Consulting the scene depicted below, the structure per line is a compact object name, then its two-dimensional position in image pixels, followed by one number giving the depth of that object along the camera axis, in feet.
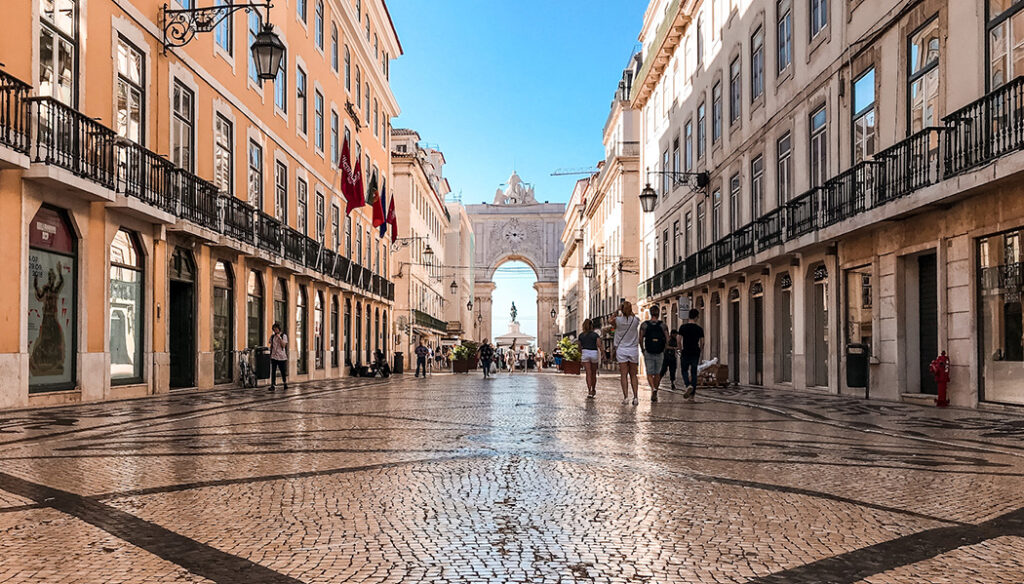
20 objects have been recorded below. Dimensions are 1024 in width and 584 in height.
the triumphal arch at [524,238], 363.56
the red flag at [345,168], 90.58
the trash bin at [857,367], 51.49
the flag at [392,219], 123.75
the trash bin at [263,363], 67.00
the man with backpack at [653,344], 47.83
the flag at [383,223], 112.14
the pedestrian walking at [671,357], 61.35
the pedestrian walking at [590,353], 53.06
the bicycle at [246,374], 67.00
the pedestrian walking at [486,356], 108.99
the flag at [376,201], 108.17
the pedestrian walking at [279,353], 61.00
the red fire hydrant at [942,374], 43.50
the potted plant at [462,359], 144.25
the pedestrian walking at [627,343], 47.85
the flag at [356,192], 92.17
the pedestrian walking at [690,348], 49.83
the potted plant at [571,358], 128.92
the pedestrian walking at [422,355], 104.89
